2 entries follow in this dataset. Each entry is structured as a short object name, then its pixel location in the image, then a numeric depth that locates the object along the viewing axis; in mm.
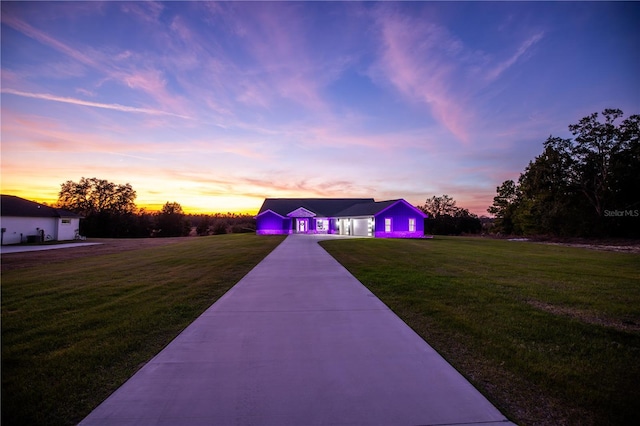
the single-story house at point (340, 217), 32000
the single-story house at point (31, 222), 25047
